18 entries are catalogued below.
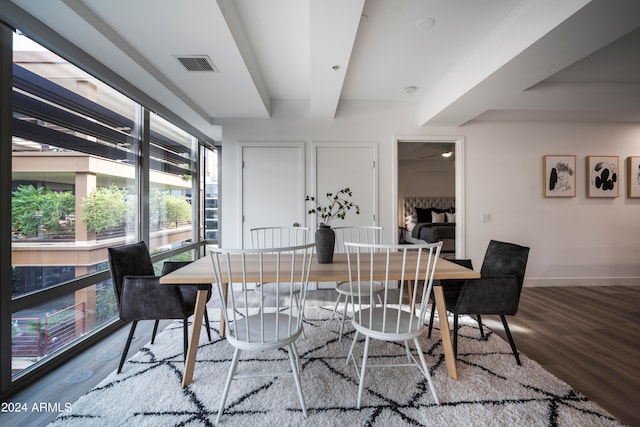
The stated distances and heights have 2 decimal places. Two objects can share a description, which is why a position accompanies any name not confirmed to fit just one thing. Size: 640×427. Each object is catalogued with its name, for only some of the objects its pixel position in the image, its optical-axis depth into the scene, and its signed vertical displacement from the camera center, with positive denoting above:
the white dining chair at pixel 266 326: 1.43 -0.67
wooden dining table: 1.65 -0.40
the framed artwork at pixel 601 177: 3.99 +0.51
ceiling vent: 2.31 +1.31
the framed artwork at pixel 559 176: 3.94 +0.52
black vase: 2.09 -0.24
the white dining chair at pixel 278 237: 3.70 -0.35
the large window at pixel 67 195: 1.76 +0.14
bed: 5.83 -0.20
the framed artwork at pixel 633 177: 4.02 +0.52
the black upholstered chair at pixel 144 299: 1.78 -0.57
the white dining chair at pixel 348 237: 3.57 -0.34
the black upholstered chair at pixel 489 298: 1.91 -0.60
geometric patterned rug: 1.44 -1.08
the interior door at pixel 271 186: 3.84 +0.37
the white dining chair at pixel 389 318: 1.53 -0.66
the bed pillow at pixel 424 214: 6.94 -0.05
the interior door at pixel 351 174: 3.84 +0.53
